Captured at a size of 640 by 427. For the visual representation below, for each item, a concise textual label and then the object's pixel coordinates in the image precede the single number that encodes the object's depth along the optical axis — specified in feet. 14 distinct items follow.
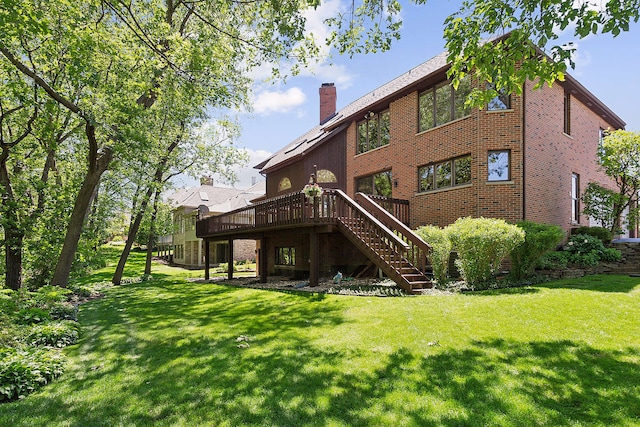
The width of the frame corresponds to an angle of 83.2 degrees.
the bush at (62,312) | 26.94
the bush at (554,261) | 35.53
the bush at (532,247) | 30.76
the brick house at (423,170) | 38.29
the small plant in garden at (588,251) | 36.63
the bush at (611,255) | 37.06
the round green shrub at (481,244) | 29.25
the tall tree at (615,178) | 45.21
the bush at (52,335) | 19.86
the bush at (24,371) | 13.78
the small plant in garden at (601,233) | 42.39
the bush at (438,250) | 31.22
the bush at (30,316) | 23.12
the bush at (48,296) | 26.50
